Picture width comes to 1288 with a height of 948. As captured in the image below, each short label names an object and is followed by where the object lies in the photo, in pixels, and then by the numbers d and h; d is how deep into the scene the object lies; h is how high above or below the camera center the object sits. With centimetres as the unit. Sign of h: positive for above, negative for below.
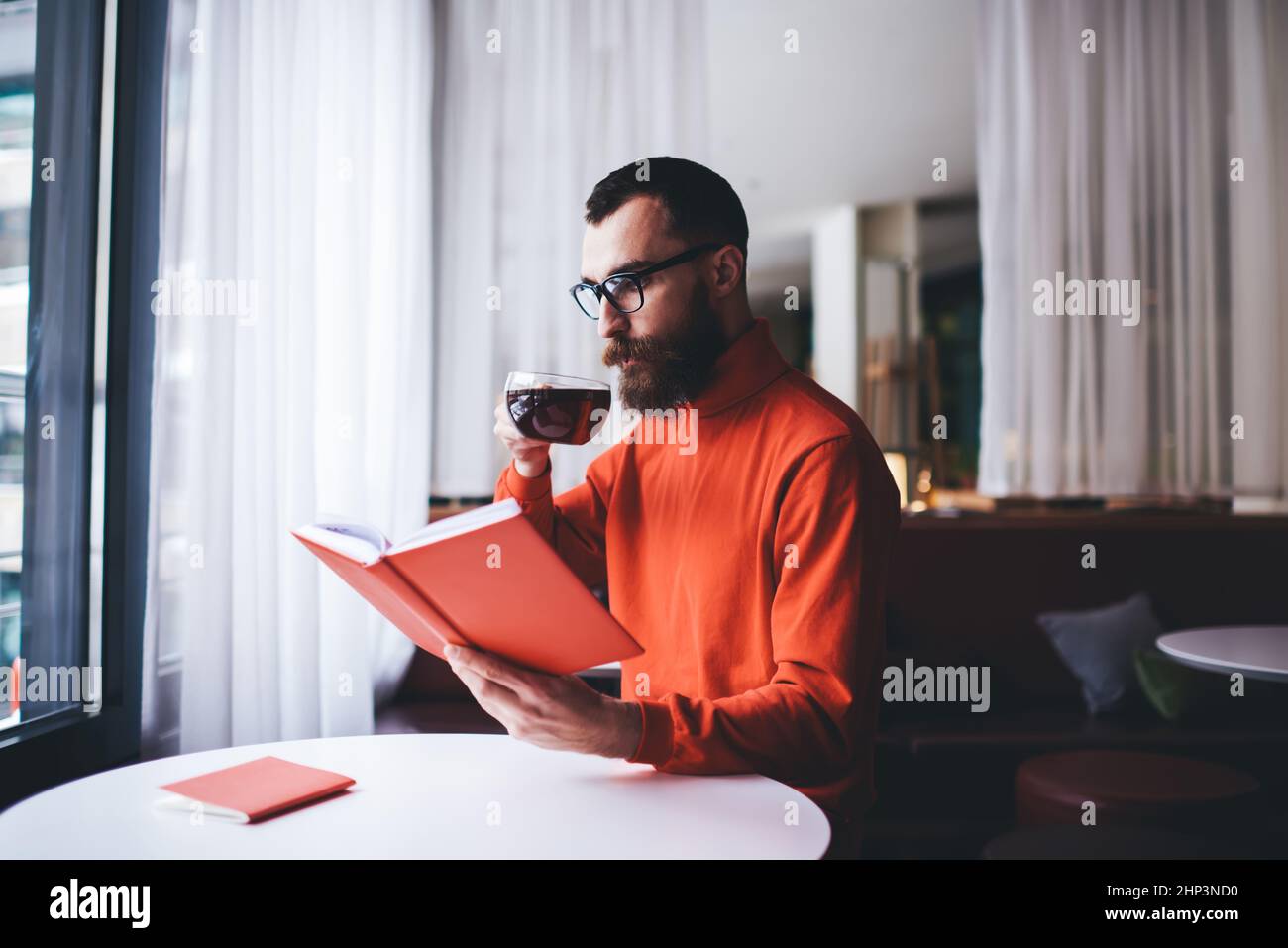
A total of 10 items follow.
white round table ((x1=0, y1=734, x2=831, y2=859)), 85 -31
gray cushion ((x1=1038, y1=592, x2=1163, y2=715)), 290 -46
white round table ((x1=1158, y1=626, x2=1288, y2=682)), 176 -32
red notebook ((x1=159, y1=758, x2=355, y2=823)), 92 -29
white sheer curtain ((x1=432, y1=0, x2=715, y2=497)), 318 +113
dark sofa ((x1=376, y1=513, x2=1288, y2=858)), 294 -32
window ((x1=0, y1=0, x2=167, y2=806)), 186 +28
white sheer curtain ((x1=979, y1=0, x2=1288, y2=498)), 360 +95
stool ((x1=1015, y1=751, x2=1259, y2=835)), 199 -64
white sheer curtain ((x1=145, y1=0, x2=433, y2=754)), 216 +33
